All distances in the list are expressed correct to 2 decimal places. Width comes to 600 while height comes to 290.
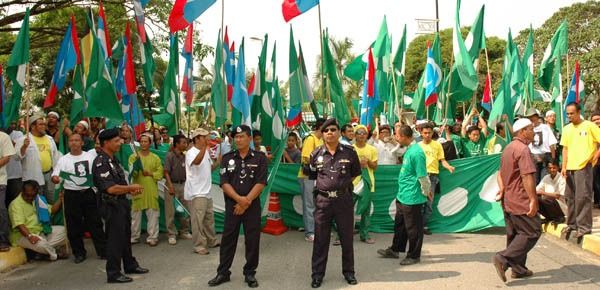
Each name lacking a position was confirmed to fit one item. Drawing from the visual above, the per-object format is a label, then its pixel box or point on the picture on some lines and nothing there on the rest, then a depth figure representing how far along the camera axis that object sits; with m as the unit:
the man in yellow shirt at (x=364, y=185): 6.41
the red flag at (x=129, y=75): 7.23
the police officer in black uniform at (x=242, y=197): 4.86
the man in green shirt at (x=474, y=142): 8.32
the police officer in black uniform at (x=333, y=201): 4.79
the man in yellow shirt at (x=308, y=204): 6.92
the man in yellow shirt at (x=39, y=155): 6.10
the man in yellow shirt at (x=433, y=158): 7.00
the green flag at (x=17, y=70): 6.20
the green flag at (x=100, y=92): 6.07
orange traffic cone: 7.39
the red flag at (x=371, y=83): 8.39
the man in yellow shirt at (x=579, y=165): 5.95
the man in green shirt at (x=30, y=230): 5.65
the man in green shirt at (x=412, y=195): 5.35
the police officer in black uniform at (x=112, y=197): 4.92
